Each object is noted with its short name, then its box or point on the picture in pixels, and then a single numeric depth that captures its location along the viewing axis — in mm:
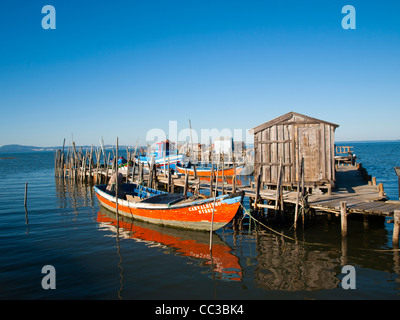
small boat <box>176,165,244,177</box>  31516
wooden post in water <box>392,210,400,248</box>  9726
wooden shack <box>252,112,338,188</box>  15555
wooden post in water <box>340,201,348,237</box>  11180
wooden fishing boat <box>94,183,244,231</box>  11961
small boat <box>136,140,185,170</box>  35688
